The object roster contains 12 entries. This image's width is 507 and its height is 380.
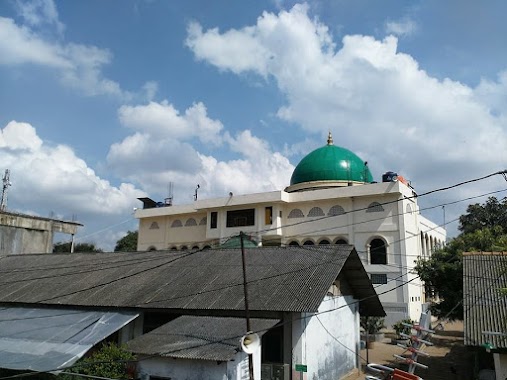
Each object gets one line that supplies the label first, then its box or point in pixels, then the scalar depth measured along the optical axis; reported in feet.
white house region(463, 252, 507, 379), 38.50
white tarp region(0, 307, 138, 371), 41.65
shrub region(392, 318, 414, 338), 80.59
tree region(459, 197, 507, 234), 135.13
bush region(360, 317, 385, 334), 79.75
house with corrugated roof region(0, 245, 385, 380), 40.35
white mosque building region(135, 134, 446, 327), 94.02
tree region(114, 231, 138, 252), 192.54
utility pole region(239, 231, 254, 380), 32.77
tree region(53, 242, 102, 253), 213.66
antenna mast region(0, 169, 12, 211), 112.68
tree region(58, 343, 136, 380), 40.63
